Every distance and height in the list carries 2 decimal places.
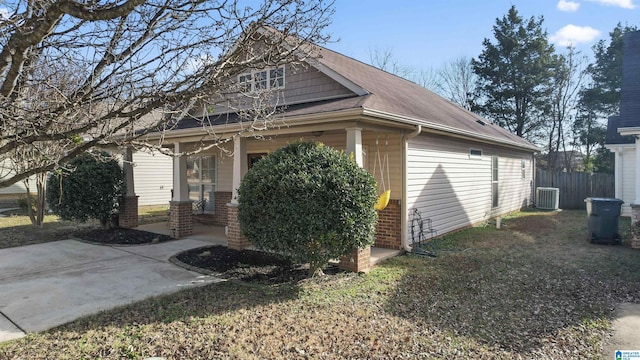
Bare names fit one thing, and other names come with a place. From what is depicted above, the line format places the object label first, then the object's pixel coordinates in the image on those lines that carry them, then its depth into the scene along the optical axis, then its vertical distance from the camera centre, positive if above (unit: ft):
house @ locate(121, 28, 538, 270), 23.61 +2.47
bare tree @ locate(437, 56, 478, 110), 105.59 +27.73
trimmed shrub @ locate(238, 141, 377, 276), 18.06 -1.34
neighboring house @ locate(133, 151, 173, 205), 58.49 +0.12
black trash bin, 29.04 -3.39
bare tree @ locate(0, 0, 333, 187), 9.88 +3.47
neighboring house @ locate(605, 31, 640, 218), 27.40 +4.11
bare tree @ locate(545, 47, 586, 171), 89.15 +18.04
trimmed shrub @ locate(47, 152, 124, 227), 32.53 -1.03
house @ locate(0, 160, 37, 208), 57.36 -2.06
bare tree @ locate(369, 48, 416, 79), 98.27 +30.61
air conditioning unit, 52.37 -2.92
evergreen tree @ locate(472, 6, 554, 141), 84.64 +23.36
